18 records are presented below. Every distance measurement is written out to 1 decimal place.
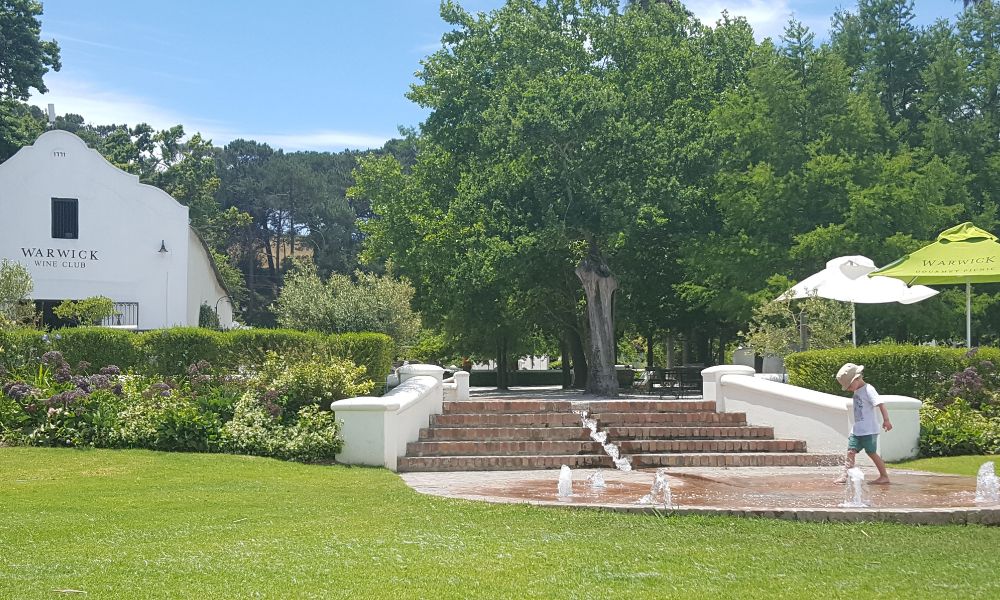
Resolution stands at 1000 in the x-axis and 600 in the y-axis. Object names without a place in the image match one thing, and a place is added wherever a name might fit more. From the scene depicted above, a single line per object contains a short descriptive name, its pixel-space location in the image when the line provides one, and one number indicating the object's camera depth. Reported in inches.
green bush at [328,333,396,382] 754.2
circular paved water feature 372.2
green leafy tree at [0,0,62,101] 1844.2
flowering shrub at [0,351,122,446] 597.0
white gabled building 1208.8
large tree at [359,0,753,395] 1039.0
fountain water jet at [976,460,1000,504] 421.4
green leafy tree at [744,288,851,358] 835.4
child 482.9
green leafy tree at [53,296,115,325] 1068.5
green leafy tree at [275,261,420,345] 895.7
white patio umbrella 780.0
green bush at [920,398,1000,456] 613.6
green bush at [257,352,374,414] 660.7
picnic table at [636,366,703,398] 1035.2
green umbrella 740.9
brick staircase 605.9
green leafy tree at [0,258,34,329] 962.7
